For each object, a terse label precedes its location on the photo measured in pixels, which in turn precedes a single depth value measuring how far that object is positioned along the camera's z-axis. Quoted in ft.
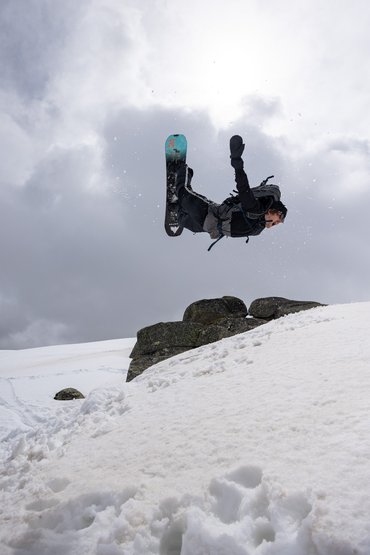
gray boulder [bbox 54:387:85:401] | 51.44
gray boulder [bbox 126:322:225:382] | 57.82
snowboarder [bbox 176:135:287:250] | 26.68
